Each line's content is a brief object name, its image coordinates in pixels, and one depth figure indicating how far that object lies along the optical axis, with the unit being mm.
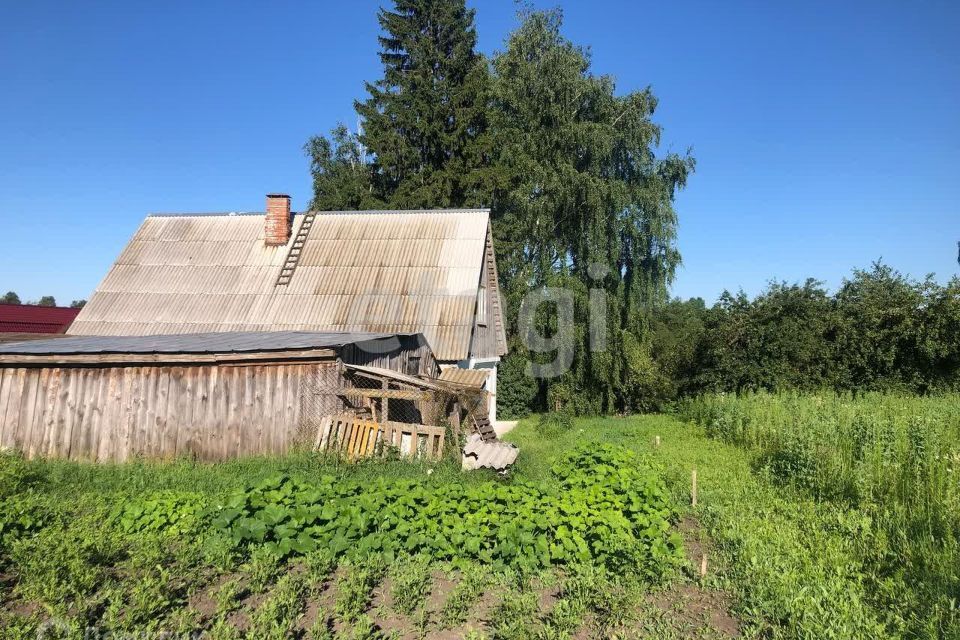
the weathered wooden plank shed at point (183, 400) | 10523
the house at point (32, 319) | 28406
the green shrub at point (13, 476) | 7918
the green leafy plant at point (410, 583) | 5059
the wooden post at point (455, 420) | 11273
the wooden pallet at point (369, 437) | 10430
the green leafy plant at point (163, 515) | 6414
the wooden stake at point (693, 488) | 8164
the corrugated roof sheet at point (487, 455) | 10281
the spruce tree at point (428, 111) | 27094
